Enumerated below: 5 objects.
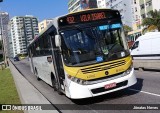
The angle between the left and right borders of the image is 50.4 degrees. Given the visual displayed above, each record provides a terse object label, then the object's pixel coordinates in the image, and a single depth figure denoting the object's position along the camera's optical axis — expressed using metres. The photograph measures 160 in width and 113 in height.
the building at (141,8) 35.00
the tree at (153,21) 29.02
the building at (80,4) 62.53
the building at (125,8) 47.59
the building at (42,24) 73.23
